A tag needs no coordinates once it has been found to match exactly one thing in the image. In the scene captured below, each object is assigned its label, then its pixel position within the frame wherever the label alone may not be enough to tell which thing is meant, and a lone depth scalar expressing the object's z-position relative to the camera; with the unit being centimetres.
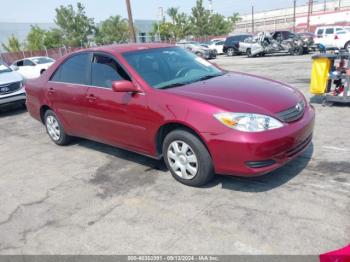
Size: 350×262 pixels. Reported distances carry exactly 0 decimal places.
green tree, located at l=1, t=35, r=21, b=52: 4381
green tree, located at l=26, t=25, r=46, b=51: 4281
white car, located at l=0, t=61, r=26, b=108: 921
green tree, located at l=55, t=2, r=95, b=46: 4203
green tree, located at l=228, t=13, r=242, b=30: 6716
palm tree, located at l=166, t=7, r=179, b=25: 5288
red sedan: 339
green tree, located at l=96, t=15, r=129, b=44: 4702
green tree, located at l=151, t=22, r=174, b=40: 5319
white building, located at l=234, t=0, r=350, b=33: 7975
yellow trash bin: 673
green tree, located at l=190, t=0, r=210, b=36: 4962
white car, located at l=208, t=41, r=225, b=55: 3017
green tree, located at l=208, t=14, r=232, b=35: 5201
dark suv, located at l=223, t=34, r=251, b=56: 2686
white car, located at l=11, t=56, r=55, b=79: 1697
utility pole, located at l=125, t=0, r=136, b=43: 2294
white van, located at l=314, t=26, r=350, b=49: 2292
